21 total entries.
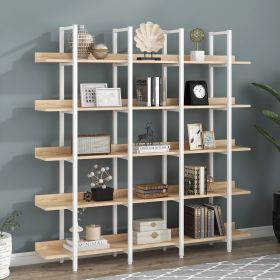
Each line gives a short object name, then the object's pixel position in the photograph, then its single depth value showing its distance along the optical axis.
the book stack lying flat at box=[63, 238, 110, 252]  6.13
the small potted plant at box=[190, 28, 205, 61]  6.58
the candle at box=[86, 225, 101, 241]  6.21
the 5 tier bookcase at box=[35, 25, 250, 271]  5.99
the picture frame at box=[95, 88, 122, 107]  6.12
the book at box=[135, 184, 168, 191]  6.39
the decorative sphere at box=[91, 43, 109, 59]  6.07
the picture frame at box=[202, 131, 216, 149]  6.71
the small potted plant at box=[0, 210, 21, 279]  5.74
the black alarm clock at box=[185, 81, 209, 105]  6.55
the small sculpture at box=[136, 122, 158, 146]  6.36
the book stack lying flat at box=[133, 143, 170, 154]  6.31
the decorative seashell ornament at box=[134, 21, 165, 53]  6.31
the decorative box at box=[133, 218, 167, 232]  6.43
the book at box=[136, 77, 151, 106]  6.29
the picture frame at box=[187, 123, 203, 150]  6.62
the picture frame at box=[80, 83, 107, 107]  6.12
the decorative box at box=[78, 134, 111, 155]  6.03
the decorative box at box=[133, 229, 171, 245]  6.41
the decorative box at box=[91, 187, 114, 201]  6.19
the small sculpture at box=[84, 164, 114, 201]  6.20
